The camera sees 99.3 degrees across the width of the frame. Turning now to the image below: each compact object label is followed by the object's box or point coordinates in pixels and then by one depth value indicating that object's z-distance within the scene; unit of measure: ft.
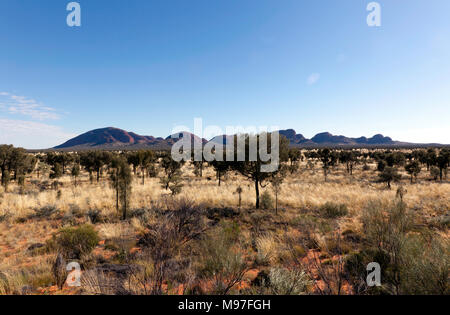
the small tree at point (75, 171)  83.87
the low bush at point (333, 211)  42.37
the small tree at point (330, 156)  148.66
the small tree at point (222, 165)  51.49
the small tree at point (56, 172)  88.76
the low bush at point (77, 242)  25.52
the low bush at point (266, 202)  48.42
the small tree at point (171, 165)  101.94
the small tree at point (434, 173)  98.02
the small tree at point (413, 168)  92.57
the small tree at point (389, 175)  82.25
